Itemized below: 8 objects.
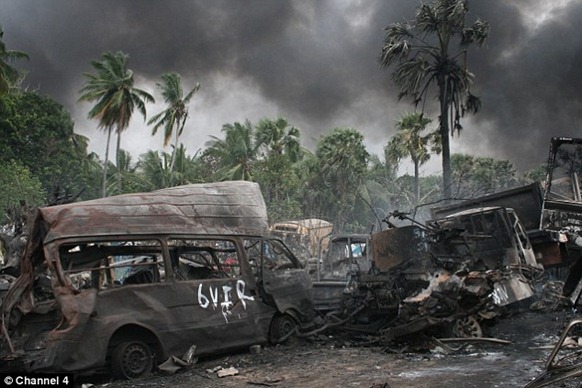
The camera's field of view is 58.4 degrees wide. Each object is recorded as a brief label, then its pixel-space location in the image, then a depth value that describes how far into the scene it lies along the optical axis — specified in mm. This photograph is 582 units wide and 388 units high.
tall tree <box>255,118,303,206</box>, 32531
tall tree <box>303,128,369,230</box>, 35344
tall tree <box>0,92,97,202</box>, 31125
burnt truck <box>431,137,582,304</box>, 8258
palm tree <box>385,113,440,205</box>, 30109
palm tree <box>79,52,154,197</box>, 31703
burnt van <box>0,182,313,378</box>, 6062
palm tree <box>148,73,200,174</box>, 34875
